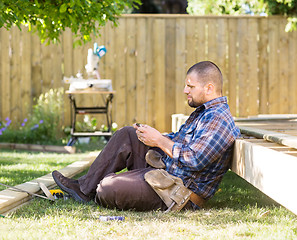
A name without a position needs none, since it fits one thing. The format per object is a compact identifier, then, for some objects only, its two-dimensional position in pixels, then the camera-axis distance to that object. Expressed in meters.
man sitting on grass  5.31
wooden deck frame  3.89
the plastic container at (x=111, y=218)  5.04
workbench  12.84
